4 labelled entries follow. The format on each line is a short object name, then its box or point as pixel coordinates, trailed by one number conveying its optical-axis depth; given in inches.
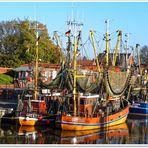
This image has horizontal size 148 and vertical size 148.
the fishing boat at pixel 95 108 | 1487.5
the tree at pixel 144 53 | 4717.3
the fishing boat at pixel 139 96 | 2052.2
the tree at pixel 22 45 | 2925.7
